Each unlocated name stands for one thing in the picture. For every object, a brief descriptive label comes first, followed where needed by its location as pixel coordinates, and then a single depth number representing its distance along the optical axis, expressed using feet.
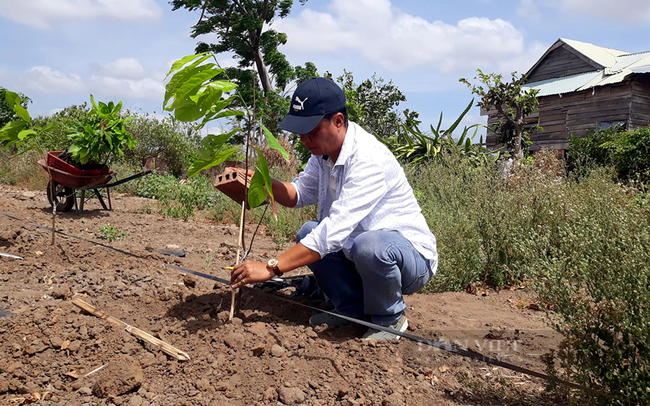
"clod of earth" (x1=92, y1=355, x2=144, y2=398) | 7.23
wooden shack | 50.06
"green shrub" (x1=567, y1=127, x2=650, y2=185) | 34.86
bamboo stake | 8.59
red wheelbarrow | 21.58
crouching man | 8.13
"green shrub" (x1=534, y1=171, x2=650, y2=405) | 5.98
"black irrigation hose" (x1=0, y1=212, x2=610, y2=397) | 6.09
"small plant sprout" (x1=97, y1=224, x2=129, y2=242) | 17.13
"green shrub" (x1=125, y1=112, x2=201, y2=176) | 44.55
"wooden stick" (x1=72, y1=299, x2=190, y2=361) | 8.03
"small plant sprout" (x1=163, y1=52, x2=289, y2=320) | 7.53
